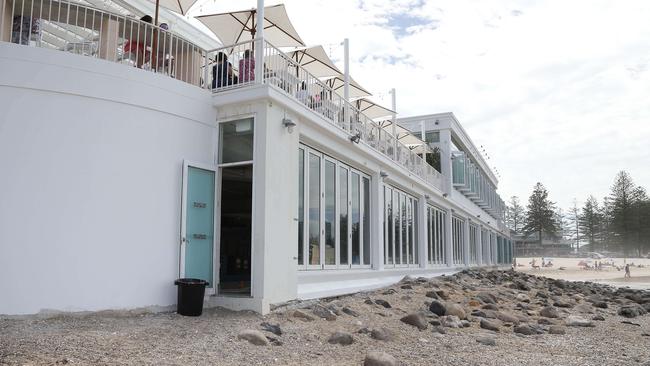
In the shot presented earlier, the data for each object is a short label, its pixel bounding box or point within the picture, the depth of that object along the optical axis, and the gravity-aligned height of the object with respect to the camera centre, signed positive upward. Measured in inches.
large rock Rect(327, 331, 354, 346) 276.5 -50.1
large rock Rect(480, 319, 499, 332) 358.6 -56.1
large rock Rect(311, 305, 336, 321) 333.7 -44.7
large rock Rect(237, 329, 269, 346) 255.0 -45.6
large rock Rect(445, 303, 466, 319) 392.3 -50.9
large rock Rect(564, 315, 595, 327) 403.5 -60.5
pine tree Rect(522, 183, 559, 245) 3531.0 +184.5
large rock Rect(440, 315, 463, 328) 358.1 -53.9
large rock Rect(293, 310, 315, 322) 322.7 -44.7
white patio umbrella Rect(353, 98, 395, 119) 763.3 +194.1
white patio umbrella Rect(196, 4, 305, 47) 502.9 +211.6
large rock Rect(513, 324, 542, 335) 352.6 -58.2
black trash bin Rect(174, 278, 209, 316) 302.8 -31.2
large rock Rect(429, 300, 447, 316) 398.3 -49.5
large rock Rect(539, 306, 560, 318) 442.9 -58.8
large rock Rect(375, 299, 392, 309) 405.1 -46.3
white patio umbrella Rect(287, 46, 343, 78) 601.6 +209.7
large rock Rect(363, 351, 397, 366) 229.8 -51.0
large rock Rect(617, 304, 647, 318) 489.4 -64.6
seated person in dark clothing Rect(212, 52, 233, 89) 370.6 +119.4
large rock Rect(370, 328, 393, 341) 295.7 -51.5
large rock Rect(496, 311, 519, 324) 394.6 -56.2
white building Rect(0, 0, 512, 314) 277.3 +44.0
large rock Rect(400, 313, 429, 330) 343.6 -51.0
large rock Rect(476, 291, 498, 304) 493.7 -52.0
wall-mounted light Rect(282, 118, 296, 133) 359.6 +80.9
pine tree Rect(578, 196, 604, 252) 3711.4 +144.5
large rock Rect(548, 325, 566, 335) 357.7 -58.9
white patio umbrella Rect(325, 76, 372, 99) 683.1 +202.3
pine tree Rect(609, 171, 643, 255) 3179.1 +183.4
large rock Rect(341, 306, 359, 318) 355.9 -46.6
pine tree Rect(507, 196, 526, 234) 4171.3 +215.8
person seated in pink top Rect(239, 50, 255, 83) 366.6 +121.2
